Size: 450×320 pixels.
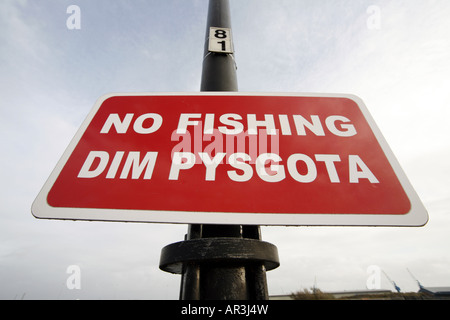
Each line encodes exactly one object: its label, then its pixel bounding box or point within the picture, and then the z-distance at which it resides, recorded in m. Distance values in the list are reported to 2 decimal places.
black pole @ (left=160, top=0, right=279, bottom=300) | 0.72
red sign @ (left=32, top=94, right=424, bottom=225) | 0.78
